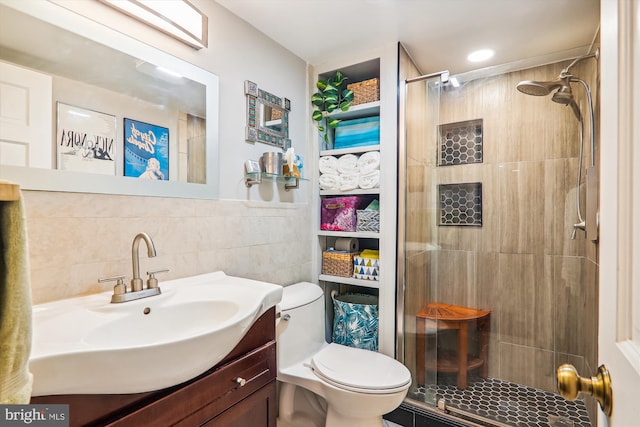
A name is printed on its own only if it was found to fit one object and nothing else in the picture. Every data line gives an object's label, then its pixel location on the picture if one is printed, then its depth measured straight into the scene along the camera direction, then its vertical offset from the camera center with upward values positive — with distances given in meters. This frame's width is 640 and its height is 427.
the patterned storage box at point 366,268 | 1.97 -0.36
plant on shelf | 2.07 +0.74
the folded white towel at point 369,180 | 1.96 +0.20
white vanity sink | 0.66 -0.34
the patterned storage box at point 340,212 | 2.09 +0.00
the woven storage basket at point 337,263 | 2.06 -0.35
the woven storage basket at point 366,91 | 2.00 +0.78
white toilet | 1.45 -0.81
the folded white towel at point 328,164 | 2.12 +0.32
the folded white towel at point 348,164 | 2.06 +0.32
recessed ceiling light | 2.03 +1.04
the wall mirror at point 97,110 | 0.93 +0.36
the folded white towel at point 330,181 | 2.11 +0.21
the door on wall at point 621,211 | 0.43 +0.00
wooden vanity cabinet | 0.73 -0.53
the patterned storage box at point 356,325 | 1.96 -0.72
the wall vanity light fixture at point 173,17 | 1.19 +0.79
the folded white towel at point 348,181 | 2.05 +0.20
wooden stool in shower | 2.01 -0.82
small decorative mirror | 1.71 +0.54
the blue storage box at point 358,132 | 2.03 +0.53
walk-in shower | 1.87 -0.22
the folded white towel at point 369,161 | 1.96 +0.32
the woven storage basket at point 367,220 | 1.99 -0.05
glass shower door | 1.93 -0.06
